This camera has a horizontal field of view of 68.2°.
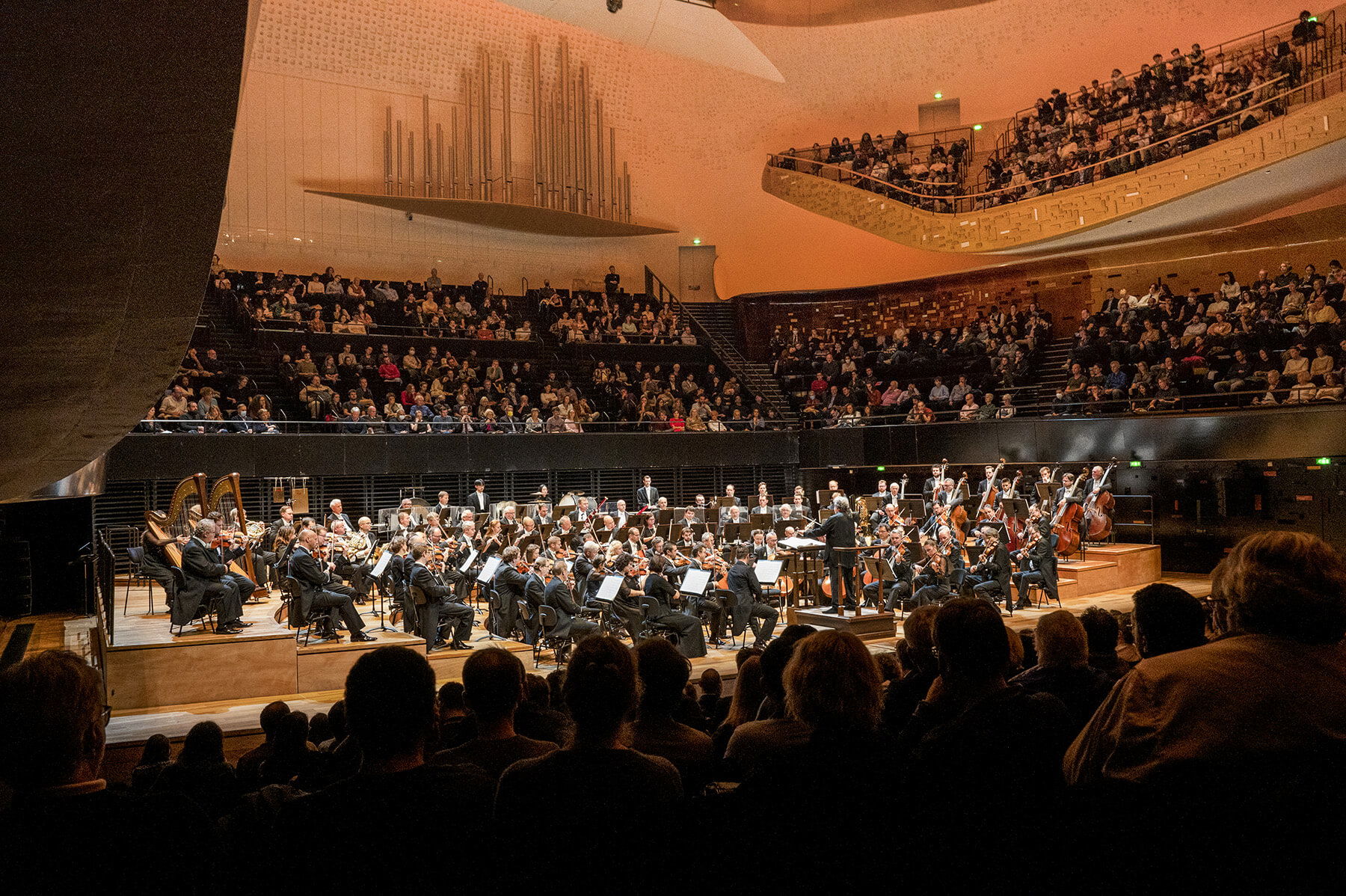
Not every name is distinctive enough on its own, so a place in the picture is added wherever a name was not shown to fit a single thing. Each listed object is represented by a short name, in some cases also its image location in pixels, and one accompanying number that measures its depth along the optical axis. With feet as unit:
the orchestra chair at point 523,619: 38.29
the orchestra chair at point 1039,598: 49.19
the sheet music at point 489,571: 37.93
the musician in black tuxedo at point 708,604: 40.19
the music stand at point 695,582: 34.42
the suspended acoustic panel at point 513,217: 85.46
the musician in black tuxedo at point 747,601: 39.60
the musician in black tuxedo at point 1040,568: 46.14
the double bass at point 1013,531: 48.62
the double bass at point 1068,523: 54.03
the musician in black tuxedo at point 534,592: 36.44
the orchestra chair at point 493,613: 39.91
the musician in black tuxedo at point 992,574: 42.75
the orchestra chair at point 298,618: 37.65
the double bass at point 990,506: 50.67
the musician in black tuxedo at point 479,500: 59.77
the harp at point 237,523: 45.60
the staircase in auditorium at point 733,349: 84.99
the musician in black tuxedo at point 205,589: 36.24
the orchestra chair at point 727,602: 40.56
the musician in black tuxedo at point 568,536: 45.14
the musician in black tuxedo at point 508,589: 37.06
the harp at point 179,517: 38.93
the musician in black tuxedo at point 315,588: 36.35
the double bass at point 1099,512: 55.77
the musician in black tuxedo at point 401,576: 39.32
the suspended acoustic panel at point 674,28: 83.20
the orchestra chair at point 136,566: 45.26
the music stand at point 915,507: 51.26
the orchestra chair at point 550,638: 35.68
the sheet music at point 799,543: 41.47
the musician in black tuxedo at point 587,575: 38.34
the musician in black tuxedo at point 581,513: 51.98
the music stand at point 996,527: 45.03
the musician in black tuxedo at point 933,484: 58.03
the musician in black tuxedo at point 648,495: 65.67
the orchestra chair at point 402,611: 40.06
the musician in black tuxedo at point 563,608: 35.83
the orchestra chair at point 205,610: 36.65
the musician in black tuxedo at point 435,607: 36.29
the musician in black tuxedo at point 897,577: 44.09
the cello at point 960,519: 50.80
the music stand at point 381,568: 38.78
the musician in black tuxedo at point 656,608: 36.65
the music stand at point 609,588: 35.35
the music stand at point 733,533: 45.62
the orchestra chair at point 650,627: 36.86
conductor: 41.86
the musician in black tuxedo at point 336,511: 44.35
